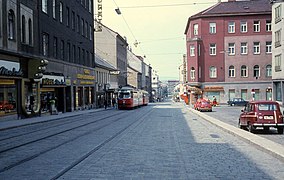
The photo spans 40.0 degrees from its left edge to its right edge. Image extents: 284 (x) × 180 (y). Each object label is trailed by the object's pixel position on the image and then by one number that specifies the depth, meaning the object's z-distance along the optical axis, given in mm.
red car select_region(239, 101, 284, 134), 17750
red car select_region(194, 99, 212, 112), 43312
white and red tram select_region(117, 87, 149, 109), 52156
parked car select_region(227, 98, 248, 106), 57875
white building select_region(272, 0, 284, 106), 45062
